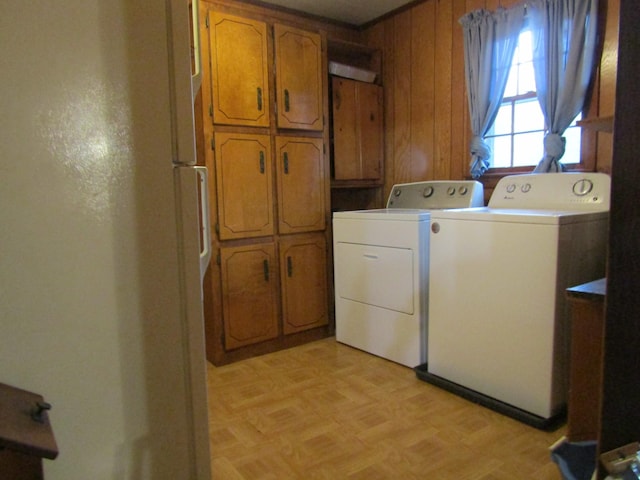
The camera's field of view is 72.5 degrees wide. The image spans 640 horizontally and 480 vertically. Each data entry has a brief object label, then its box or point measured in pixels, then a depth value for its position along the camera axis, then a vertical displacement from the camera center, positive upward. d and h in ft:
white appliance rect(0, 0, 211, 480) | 2.36 -0.23
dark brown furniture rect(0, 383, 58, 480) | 1.89 -1.06
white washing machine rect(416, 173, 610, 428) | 6.13 -1.50
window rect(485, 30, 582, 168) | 8.55 +1.35
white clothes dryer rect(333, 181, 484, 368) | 8.19 -1.58
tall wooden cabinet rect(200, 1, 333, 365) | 8.43 +0.25
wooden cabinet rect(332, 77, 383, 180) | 10.34 +1.50
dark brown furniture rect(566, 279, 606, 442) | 4.82 -1.97
